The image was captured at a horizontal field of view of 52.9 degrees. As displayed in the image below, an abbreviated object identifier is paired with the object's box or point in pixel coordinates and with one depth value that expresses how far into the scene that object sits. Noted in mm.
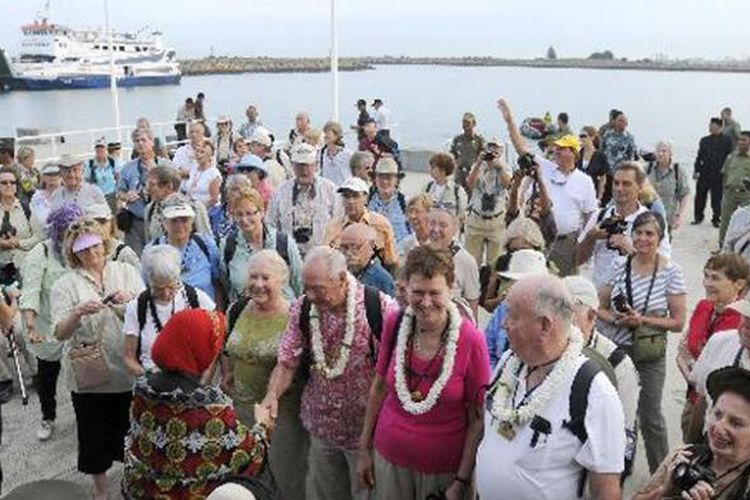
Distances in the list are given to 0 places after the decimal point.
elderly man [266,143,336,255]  5895
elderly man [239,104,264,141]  12170
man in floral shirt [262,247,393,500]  3432
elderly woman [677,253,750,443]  3666
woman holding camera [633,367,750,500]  2262
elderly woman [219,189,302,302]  4633
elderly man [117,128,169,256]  6586
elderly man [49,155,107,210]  6402
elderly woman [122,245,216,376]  3863
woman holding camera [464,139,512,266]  6988
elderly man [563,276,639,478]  3049
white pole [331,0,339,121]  15484
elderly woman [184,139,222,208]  6883
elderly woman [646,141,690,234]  8758
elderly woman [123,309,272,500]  2555
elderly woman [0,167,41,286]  5898
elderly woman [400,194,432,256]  5238
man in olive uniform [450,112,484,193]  10805
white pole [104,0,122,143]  18714
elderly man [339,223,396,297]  4273
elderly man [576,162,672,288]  4578
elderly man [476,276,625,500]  2418
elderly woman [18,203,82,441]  4684
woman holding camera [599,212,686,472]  4062
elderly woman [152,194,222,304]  4605
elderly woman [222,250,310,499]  3658
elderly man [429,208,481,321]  4602
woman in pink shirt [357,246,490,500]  3002
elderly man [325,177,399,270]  5121
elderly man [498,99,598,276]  5656
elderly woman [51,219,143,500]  4031
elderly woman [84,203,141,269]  4414
